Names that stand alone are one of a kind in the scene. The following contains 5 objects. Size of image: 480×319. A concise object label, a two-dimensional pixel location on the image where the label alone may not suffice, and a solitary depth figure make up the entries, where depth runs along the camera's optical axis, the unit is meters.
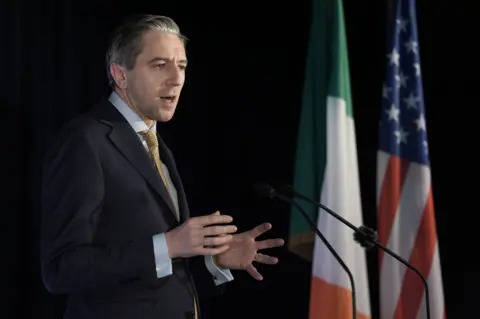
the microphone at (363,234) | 3.62
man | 3.38
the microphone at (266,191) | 3.61
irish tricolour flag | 4.44
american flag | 4.44
